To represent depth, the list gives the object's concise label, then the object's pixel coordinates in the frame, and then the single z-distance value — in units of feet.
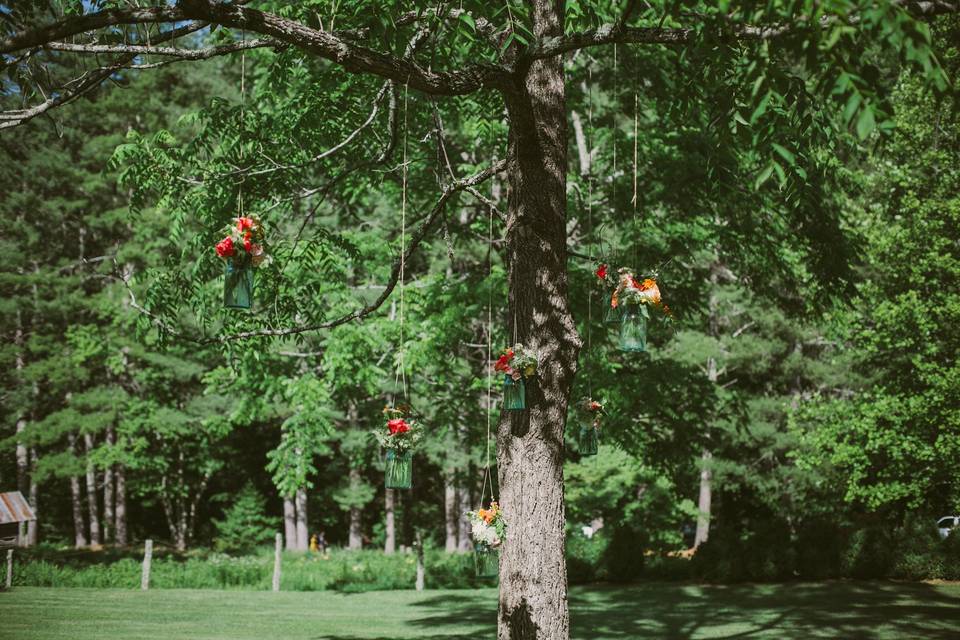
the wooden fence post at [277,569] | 56.90
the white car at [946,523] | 81.59
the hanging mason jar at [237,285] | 17.52
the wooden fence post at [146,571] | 54.39
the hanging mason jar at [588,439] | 22.20
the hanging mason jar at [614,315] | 19.34
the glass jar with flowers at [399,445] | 18.75
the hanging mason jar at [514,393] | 17.33
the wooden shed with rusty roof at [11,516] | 52.49
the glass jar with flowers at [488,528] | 17.08
